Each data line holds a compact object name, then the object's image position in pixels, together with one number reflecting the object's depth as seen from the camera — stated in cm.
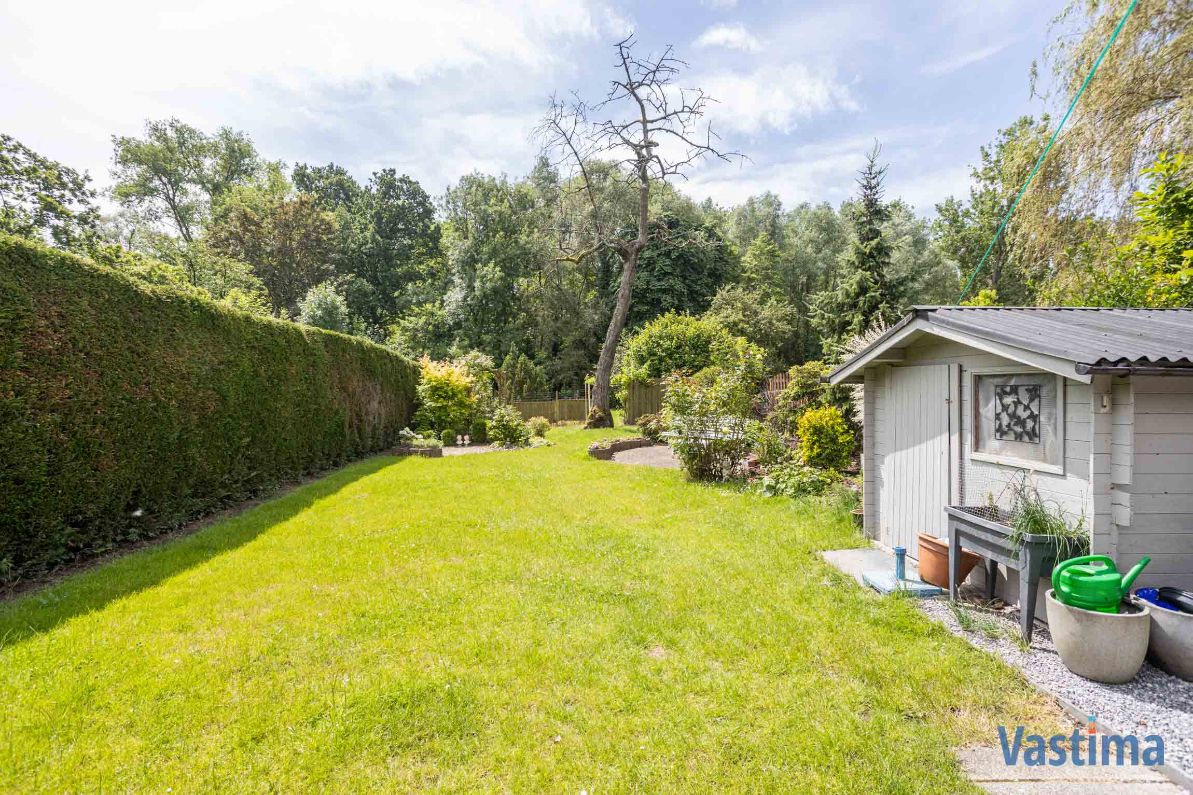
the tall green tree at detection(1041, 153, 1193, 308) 575
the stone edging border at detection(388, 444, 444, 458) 1205
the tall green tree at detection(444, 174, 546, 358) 2633
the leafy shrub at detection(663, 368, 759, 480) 838
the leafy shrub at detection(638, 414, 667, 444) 1368
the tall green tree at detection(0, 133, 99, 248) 1213
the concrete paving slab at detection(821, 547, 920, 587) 452
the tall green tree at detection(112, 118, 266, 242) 2684
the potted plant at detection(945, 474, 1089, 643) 314
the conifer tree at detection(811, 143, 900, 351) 1323
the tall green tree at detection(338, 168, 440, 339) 3106
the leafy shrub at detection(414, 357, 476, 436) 1419
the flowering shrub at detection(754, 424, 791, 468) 858
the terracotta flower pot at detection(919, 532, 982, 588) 398
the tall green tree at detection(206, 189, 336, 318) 2559
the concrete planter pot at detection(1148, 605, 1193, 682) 271
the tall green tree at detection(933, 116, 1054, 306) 2339
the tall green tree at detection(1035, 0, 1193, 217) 678
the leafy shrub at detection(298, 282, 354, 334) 2128
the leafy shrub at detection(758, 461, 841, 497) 733
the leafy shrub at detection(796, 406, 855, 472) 830
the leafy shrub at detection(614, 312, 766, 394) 1672
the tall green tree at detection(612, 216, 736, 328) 2575
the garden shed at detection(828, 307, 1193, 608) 303
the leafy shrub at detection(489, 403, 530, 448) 1380
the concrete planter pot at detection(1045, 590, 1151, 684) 271
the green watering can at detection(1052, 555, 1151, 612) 274
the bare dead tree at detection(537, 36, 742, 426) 1543
